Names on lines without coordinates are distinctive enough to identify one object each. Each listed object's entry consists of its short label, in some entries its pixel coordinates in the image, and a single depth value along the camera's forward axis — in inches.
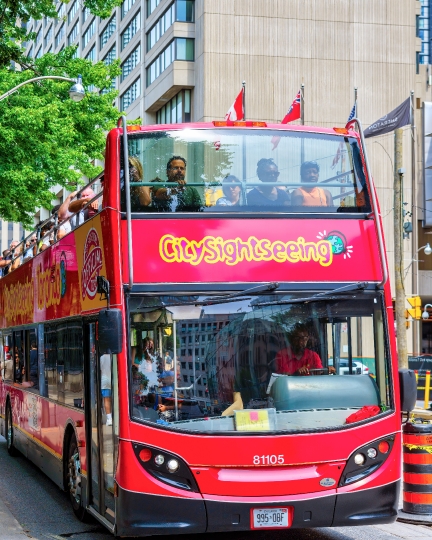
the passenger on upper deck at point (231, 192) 323.6
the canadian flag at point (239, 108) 763.3
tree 935.0
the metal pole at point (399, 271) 1026.7
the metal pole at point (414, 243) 2092.8
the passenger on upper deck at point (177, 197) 319.9
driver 306.2
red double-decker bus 293.1
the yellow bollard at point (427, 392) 1061.1
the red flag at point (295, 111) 736.0
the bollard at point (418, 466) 373.7
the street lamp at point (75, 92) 823.9
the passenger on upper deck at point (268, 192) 326.0
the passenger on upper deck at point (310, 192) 327.9
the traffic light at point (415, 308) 1127.0
